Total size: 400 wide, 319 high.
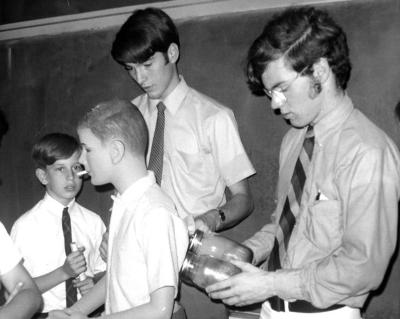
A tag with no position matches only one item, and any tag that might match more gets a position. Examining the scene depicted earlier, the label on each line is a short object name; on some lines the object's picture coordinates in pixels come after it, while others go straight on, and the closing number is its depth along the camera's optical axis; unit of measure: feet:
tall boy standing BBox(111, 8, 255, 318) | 7.70
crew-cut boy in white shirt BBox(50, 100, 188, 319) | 5.00
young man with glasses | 4.52
